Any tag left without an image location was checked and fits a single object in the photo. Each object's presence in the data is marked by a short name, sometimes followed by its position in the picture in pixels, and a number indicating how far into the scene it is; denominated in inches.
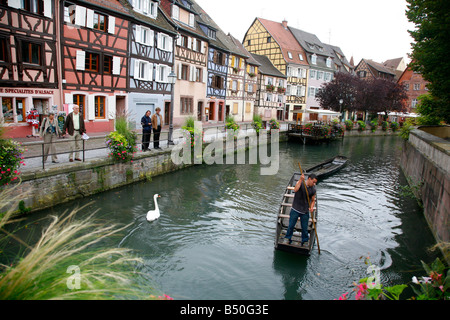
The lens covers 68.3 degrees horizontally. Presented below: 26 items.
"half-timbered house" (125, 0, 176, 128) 874.1
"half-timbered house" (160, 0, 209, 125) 1054.4
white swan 376.3
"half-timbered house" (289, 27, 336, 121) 2053.4
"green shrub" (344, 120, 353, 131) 1669.5
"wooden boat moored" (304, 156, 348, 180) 694.1
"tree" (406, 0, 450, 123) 506.3
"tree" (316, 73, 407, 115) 1797.5
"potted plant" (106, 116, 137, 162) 483.5
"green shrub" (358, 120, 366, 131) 1739.1
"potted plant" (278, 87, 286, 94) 1852.0
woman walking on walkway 412.5
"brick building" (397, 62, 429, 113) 2450.8
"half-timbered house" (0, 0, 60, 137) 585.3
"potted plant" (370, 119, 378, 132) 1817.2
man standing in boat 301.7
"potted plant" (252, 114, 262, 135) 1055.0
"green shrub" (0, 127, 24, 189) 326.3
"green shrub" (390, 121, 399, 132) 1959.9
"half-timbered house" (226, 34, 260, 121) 1441.9
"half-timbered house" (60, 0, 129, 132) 697.0
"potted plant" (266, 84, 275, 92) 1742.9
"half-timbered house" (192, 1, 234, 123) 1245.0
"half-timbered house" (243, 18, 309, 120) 1897.3
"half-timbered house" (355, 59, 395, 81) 2564.5
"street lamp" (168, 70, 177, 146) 573.0
